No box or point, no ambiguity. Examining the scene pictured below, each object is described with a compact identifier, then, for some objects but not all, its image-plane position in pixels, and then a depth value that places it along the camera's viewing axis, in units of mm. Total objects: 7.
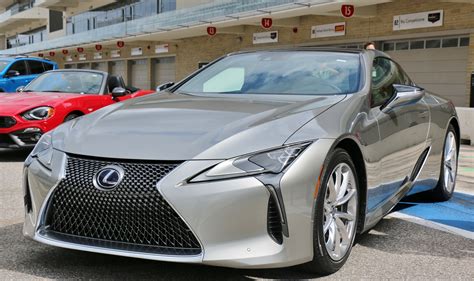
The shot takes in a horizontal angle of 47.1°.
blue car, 14133
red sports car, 7824
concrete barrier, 11711
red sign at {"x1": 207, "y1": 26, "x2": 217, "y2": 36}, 23859
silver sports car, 2721
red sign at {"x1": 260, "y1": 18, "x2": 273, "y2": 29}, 20539
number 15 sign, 17156
